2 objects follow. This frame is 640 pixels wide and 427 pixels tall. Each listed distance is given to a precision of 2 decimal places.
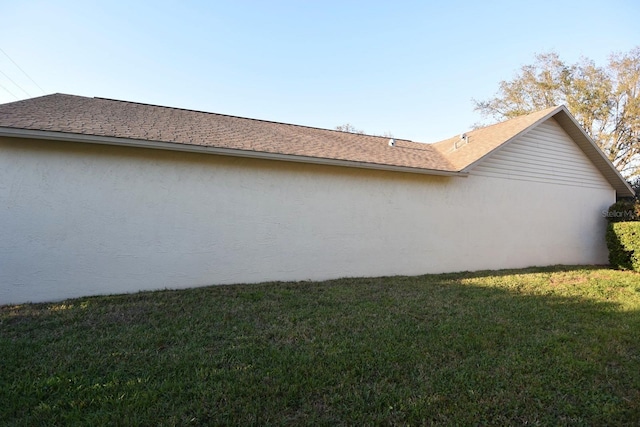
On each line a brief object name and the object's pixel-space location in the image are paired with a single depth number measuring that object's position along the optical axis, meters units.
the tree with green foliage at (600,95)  19.45
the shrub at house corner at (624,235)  9.52
